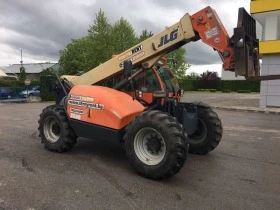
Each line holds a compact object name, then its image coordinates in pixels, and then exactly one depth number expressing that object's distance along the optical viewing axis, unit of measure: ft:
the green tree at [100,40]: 83.75
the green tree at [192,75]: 170.07
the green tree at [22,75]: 110.37
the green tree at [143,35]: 107.40
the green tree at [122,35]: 94.87
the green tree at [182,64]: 148.59
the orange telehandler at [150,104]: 12.98
